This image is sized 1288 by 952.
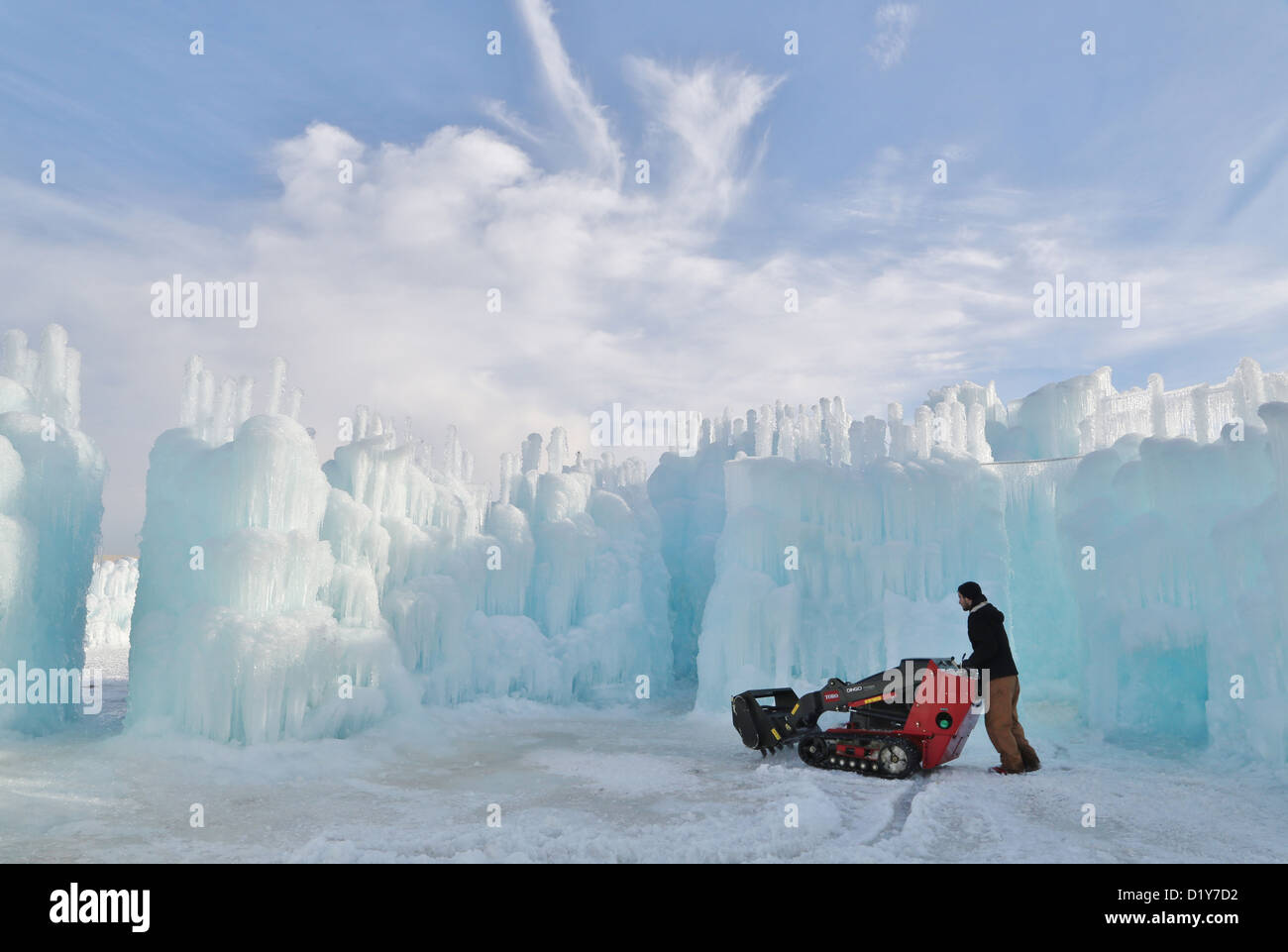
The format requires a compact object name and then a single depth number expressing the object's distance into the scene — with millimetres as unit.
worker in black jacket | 8883
